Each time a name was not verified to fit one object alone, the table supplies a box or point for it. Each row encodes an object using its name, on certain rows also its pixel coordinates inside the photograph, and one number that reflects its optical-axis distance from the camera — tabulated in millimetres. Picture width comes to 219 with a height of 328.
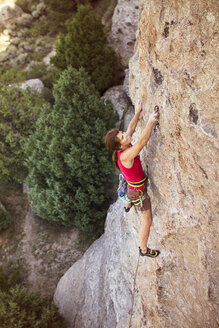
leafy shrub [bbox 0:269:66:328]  9445
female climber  4516
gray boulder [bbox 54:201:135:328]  7957
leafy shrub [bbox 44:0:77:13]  23953
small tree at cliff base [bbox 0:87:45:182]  16125
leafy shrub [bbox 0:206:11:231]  15792
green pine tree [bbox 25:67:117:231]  12525
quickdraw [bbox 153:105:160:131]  4630
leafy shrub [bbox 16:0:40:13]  30469
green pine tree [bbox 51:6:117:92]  16562
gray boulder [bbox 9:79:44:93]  20031
